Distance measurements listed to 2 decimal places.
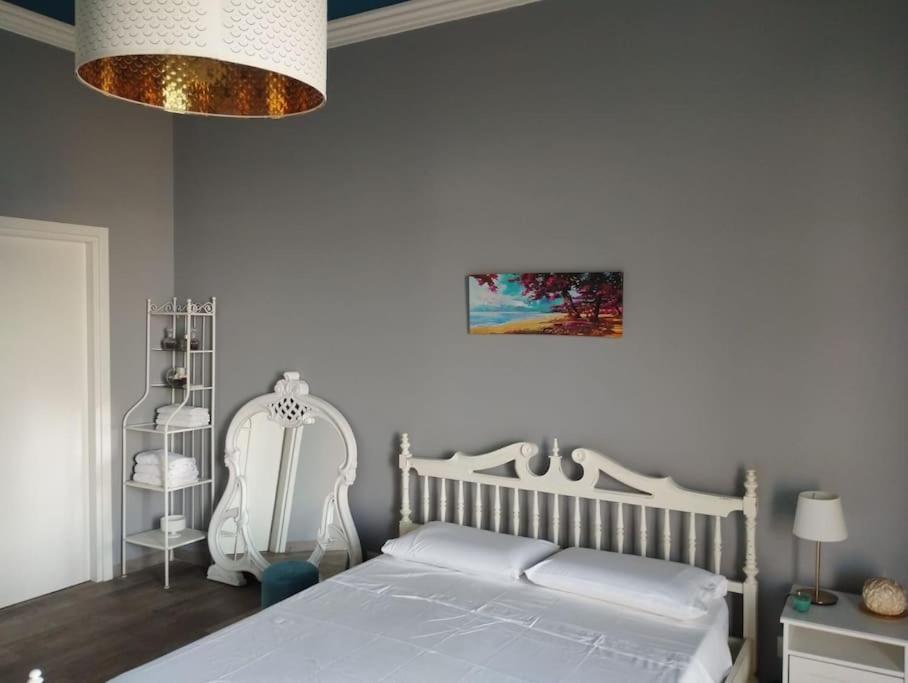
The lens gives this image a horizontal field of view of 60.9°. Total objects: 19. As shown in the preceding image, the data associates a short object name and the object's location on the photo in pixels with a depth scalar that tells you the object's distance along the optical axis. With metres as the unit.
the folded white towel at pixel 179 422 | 4.48
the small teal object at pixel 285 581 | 3.63
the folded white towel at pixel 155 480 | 4.43
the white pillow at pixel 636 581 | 2.71
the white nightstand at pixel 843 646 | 2.49
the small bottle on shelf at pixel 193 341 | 4.57
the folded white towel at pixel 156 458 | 4.46
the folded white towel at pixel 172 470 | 4.43
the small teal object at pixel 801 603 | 2.64
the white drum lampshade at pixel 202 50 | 1.53
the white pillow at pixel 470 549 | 3.12
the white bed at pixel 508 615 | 2.37
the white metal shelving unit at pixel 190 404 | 4.51
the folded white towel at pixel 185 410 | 4.51
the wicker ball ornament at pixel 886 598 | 2.59
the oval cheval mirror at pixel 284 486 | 4.03
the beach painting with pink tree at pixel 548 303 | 3.31
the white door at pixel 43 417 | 4.04
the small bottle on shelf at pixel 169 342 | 4.60
